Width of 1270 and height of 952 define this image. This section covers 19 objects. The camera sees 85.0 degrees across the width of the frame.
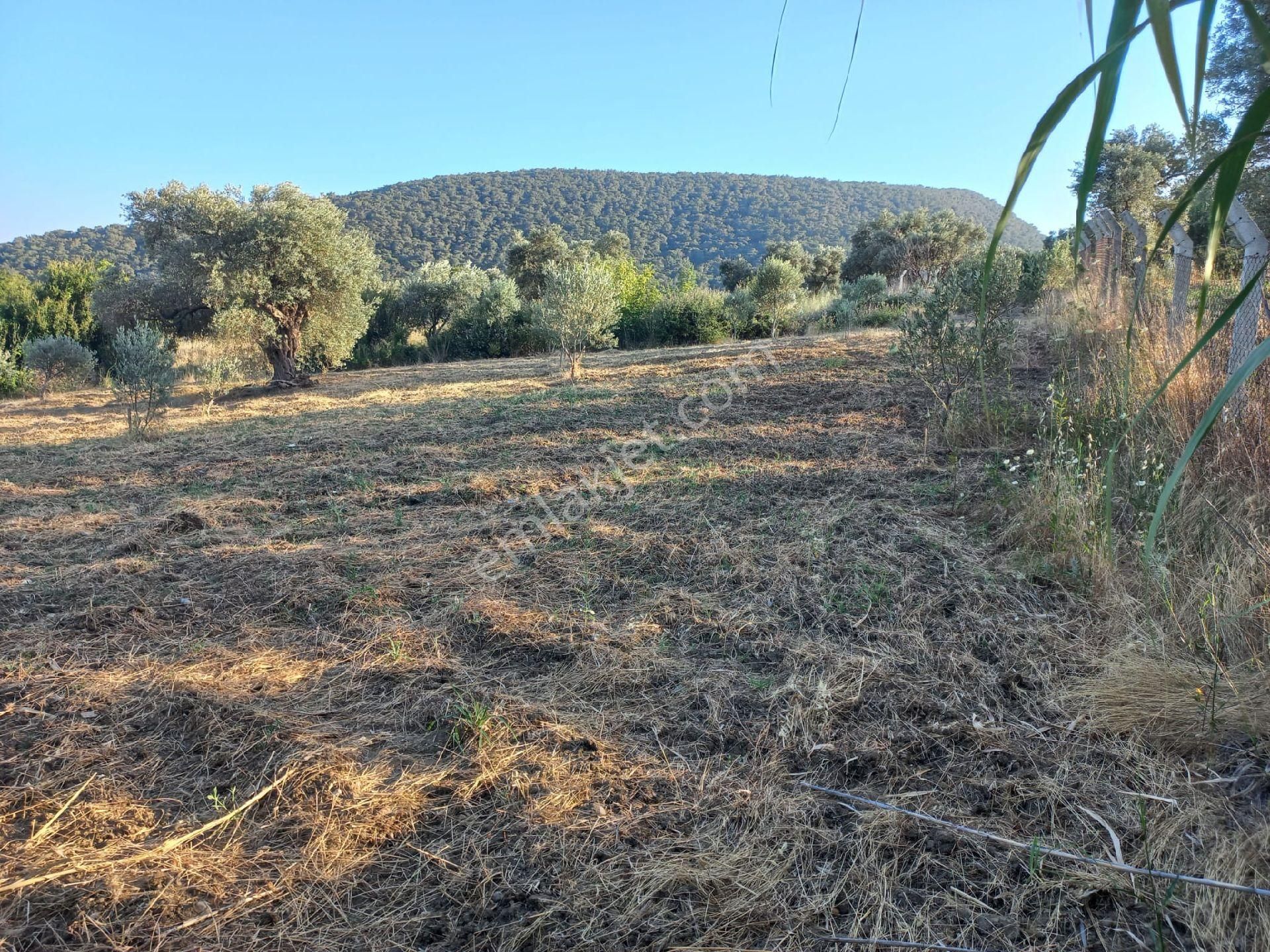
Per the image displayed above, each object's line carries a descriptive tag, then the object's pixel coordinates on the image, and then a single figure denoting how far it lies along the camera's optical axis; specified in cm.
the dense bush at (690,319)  2109
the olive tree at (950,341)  591
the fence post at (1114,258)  776
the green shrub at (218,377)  1213
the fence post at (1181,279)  493
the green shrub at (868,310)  1772
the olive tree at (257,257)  1320
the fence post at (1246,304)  307
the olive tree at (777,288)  1867
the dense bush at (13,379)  1507
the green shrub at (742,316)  2077
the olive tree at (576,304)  1302
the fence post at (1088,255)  984
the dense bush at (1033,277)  1234
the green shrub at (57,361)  1520
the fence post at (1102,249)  893
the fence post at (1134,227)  690
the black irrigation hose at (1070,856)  151
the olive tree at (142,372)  917
